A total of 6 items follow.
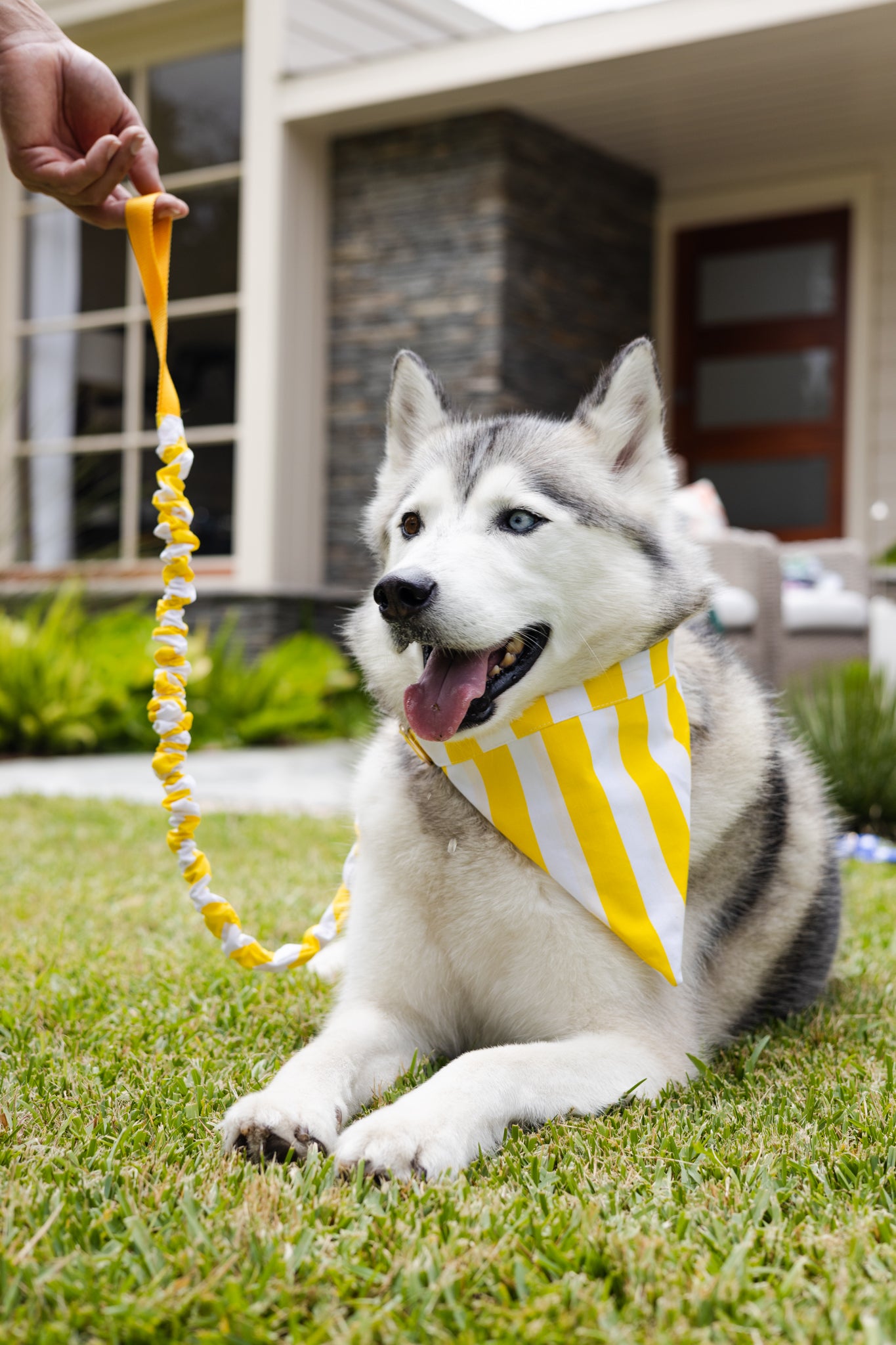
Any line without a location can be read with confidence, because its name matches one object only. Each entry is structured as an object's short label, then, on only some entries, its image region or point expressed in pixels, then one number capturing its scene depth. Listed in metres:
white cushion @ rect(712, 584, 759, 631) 5.98
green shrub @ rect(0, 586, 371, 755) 7.06
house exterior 8.45
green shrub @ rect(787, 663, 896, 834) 4.83
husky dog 1.91
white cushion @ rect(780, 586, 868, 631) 6.66
